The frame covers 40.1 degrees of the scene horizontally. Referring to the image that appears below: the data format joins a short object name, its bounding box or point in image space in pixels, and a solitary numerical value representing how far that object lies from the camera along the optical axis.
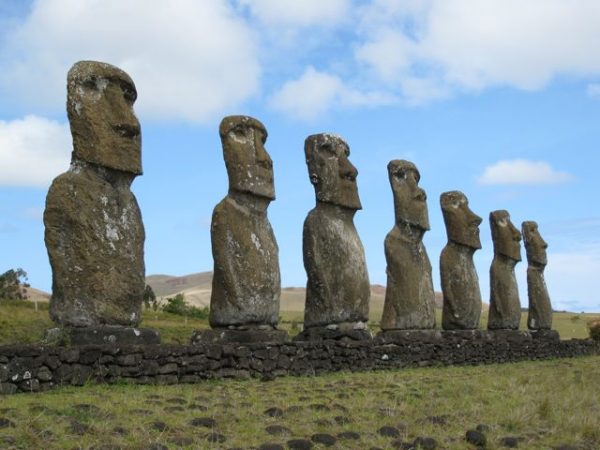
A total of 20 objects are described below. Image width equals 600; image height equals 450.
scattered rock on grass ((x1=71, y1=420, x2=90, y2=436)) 6.78
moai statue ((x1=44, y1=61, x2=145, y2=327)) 10.52
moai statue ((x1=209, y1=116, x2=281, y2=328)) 12.65
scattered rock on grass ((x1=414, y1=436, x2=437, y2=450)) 7.04
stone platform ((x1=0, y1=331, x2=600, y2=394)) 9.38
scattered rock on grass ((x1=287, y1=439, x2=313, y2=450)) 6.77
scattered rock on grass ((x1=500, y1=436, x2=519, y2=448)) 7.41
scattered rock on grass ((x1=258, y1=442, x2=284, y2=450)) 6.63
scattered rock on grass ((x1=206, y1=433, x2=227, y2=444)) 6.87
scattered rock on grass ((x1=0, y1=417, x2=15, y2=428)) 6.88
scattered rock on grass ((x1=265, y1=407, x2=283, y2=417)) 8.14
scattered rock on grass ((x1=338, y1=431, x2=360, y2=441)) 7.22
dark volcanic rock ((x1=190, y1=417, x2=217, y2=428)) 7.43
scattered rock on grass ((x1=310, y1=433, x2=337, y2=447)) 7.00
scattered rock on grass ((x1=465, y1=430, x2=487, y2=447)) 7.37
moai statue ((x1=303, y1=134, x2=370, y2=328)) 14.62
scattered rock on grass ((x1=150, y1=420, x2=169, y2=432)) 7.13
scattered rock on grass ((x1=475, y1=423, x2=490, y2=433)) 7.81
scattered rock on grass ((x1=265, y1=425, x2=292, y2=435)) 7.32
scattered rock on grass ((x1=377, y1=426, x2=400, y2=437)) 7.47
